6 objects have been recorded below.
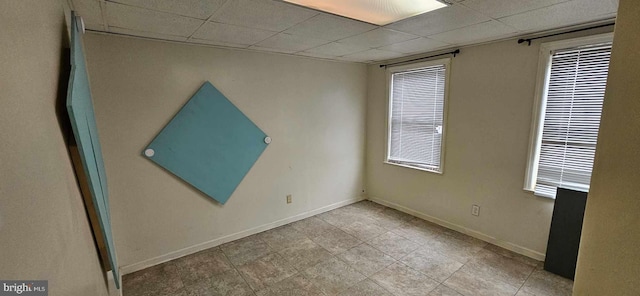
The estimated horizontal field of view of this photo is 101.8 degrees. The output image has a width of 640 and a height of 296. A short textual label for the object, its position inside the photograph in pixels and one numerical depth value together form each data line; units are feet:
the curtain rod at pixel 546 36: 6.80
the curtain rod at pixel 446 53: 9.77
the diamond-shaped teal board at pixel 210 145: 8.49
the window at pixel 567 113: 7.13
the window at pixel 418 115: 10.68
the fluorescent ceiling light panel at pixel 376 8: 6.02
